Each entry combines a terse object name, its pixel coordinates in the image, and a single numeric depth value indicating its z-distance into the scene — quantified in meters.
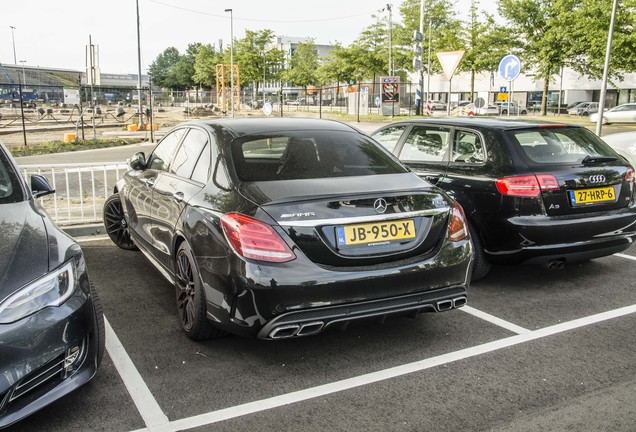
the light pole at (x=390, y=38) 49.91
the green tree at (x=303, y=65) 69.00
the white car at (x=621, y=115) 36.00
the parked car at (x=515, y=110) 52.50
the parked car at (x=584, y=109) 49.00
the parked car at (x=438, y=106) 60.88
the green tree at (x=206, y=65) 78.36
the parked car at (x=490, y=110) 48.86
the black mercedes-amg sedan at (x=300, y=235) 3.31
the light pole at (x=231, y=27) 54.79
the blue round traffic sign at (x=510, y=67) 12.78
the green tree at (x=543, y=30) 38.72
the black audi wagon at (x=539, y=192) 4.95
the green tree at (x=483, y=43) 43.19
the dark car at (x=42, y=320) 2.58
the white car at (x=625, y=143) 10.69
